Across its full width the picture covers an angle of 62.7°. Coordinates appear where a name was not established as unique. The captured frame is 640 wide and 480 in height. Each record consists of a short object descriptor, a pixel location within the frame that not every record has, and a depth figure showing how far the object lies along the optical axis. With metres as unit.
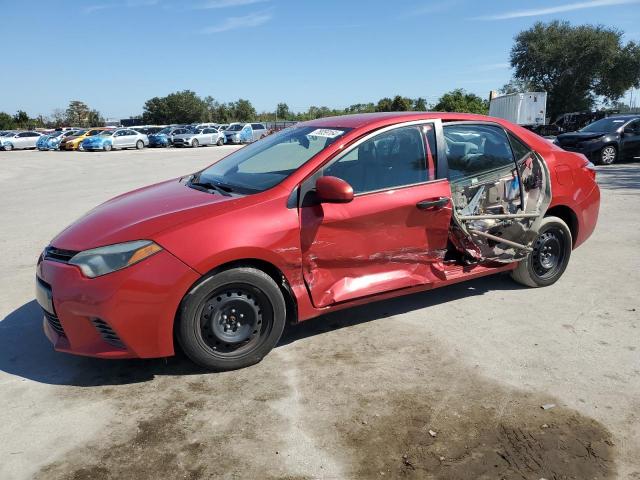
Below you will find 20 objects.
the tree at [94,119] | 82.25
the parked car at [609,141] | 15.18
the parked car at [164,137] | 37.84
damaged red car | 3.15
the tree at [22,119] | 70.14
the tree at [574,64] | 43.75
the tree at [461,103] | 45.91
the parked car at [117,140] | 33.62
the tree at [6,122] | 64.12
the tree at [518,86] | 48.49
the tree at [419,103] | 51.42
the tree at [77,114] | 83.69
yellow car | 35.00
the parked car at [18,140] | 36.81
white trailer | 33.97
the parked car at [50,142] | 36.72
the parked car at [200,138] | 37.53
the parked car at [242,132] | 41.19
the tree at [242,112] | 80.81
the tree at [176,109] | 78.00
